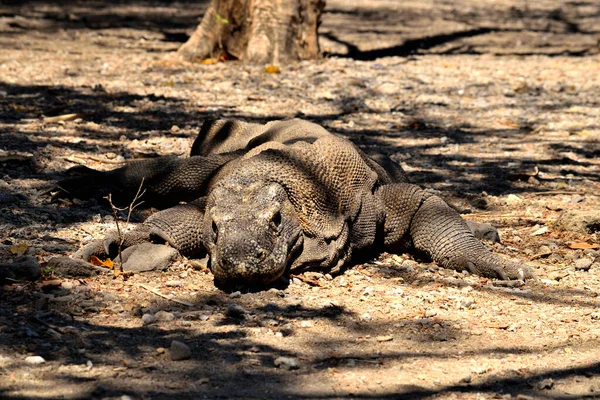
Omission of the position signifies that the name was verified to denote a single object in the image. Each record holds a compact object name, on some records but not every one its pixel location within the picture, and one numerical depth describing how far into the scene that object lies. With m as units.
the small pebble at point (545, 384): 7.07
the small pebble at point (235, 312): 8.24
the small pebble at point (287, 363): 7.20
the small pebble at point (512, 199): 12.90
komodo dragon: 8.77
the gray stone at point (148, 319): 7.92
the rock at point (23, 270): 8.48
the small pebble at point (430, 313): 8.66
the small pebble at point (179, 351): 7.12
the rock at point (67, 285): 8.47
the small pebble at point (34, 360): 6.79
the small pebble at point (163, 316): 8.02
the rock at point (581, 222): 11.47
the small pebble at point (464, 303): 8.96
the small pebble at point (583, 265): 10.32
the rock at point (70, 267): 8.78
